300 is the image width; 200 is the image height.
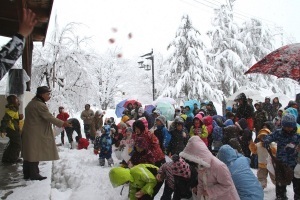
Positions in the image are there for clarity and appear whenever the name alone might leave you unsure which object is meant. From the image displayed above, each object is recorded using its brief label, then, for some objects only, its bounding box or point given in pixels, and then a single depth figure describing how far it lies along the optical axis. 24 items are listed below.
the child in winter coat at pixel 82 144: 12.70
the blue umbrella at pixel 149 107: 15.39
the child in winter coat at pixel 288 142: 5.23
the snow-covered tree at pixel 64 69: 18.39
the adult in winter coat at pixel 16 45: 2.51
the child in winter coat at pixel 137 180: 4.39
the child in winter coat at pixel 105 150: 9.27
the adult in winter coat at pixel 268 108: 11.86
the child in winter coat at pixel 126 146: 7.41
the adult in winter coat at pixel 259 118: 9.40
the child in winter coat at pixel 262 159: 6.38
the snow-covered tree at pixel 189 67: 24.05
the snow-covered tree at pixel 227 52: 27.05
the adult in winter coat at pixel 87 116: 13.98
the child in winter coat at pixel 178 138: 7.30
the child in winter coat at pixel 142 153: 5.39
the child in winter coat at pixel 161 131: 7.87
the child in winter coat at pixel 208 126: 8.70
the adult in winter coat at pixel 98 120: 14.55
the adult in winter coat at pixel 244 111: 9.08
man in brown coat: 5.32
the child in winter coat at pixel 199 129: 7.92
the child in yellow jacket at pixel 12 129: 6.87
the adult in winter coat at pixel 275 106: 11.78
